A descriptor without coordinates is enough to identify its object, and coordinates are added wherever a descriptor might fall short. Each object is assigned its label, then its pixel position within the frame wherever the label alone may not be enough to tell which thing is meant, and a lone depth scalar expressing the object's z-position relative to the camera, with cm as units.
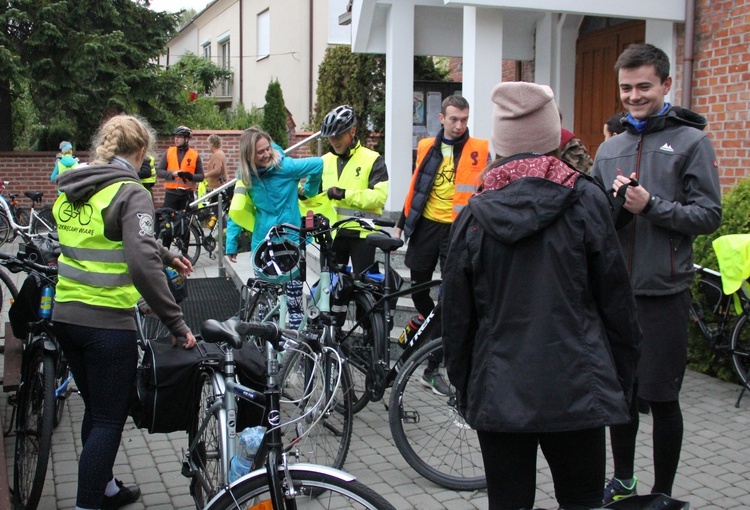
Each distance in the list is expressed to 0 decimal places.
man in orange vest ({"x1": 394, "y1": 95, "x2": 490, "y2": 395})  546
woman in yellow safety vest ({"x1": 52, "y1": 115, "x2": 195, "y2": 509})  326
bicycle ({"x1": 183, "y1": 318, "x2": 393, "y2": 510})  248
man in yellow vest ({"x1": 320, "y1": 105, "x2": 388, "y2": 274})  556
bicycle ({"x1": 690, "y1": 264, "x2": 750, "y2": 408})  547
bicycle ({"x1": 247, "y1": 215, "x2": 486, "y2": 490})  423
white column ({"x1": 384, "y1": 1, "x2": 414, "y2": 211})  939
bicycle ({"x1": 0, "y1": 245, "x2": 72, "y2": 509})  373
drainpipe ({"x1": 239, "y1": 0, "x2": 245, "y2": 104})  2842
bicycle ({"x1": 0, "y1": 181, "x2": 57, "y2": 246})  1454
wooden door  913
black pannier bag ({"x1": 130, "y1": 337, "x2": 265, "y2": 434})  320
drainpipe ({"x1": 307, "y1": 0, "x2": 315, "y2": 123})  2456
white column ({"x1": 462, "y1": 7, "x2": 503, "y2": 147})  773
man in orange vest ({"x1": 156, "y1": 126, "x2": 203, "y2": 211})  1254
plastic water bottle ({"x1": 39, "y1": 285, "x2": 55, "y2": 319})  417
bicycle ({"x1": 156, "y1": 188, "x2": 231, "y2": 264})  1156
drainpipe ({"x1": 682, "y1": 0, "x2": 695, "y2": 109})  763
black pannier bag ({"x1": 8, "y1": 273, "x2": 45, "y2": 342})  414
